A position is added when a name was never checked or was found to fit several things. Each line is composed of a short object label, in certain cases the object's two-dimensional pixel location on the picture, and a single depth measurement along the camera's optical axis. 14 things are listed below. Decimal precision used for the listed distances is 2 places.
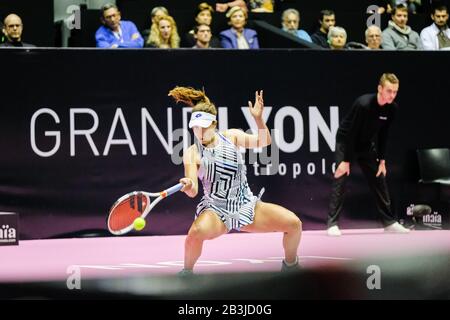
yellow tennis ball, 11.28
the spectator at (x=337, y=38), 18.46
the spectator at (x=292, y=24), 19.83
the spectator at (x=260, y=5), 21.28
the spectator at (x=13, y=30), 17.25
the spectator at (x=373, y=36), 18.45
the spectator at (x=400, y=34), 19.50
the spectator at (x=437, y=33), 20.30
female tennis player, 13.02
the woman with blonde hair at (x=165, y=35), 18.05
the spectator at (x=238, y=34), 18.97
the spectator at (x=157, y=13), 18.34
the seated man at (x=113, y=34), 18.17
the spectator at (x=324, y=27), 19.91
